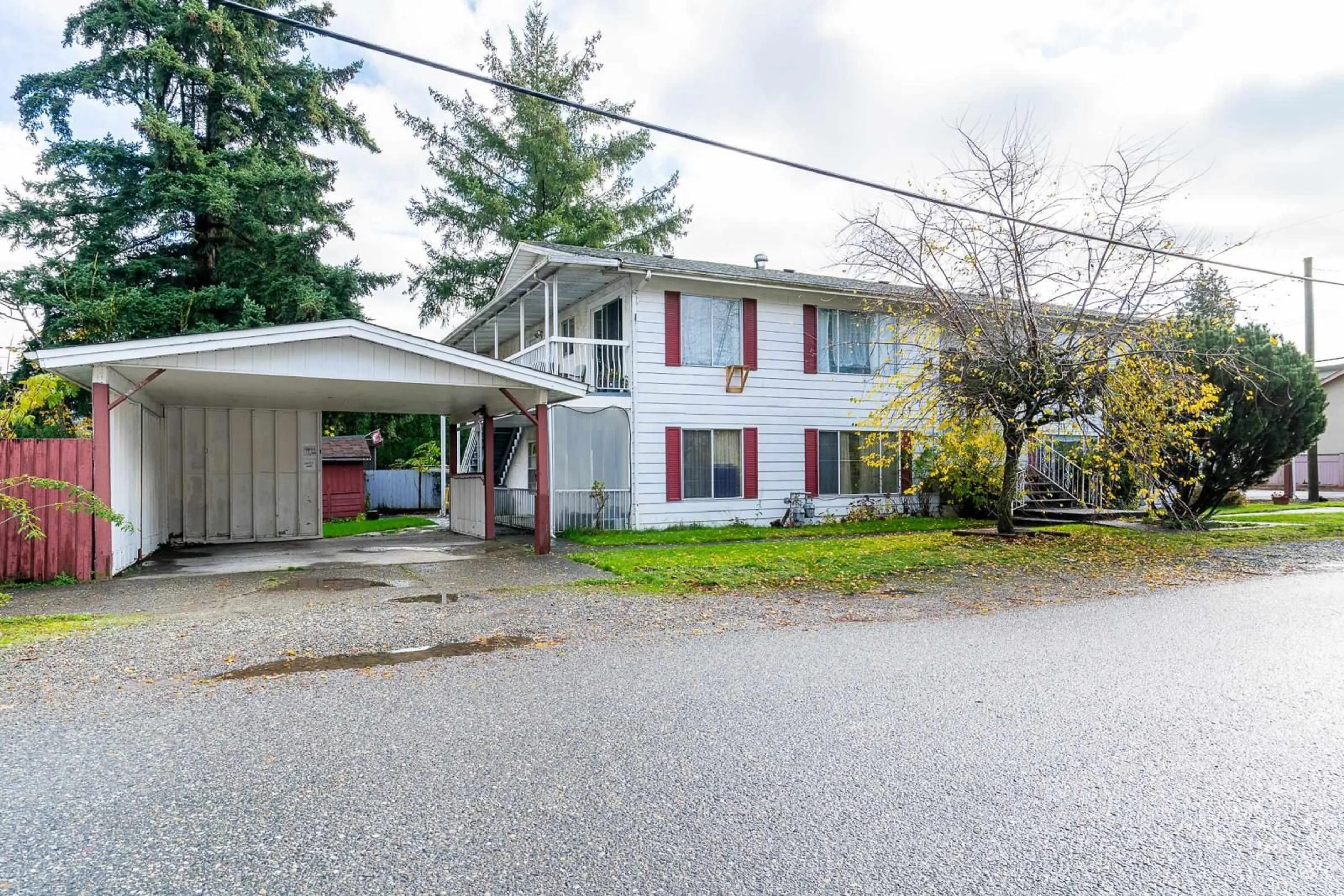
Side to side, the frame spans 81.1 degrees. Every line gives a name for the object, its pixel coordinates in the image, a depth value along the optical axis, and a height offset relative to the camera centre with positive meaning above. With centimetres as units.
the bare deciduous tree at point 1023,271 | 1164 +280
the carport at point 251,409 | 984 +96
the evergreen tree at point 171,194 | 1745 +628
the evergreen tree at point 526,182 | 2733 +994
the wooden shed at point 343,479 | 2267 -52
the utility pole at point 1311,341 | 2236 +309
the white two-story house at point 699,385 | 1530 +148
